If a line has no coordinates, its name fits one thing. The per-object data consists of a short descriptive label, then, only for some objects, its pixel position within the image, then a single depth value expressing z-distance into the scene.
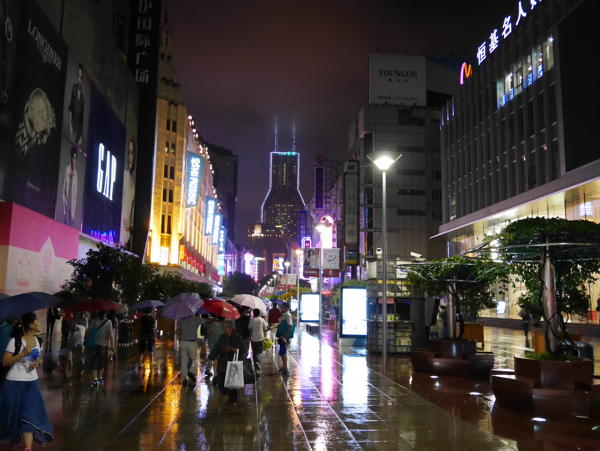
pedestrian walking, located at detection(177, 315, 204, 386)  12.90
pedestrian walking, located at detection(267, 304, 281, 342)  21.52
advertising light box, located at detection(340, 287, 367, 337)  25.48
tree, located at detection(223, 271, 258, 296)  127.88
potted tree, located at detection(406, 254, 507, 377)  14.70
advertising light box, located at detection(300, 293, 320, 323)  36.41
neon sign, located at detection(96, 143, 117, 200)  37.22
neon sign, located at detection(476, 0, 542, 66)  45.23
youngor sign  83.56
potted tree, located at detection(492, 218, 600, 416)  9.54
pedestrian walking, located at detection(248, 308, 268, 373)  14.86
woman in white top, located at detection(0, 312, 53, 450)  7.02
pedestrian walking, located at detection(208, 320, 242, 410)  10.38
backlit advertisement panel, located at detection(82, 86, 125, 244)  35.12
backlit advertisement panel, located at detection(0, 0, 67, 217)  22.61
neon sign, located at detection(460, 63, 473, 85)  59.13
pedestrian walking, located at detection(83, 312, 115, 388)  13.34
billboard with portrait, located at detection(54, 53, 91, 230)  29.48
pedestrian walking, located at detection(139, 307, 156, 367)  19.02
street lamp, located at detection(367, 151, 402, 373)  17.73
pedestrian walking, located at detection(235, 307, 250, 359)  10.67
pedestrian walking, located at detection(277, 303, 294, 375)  15.61
